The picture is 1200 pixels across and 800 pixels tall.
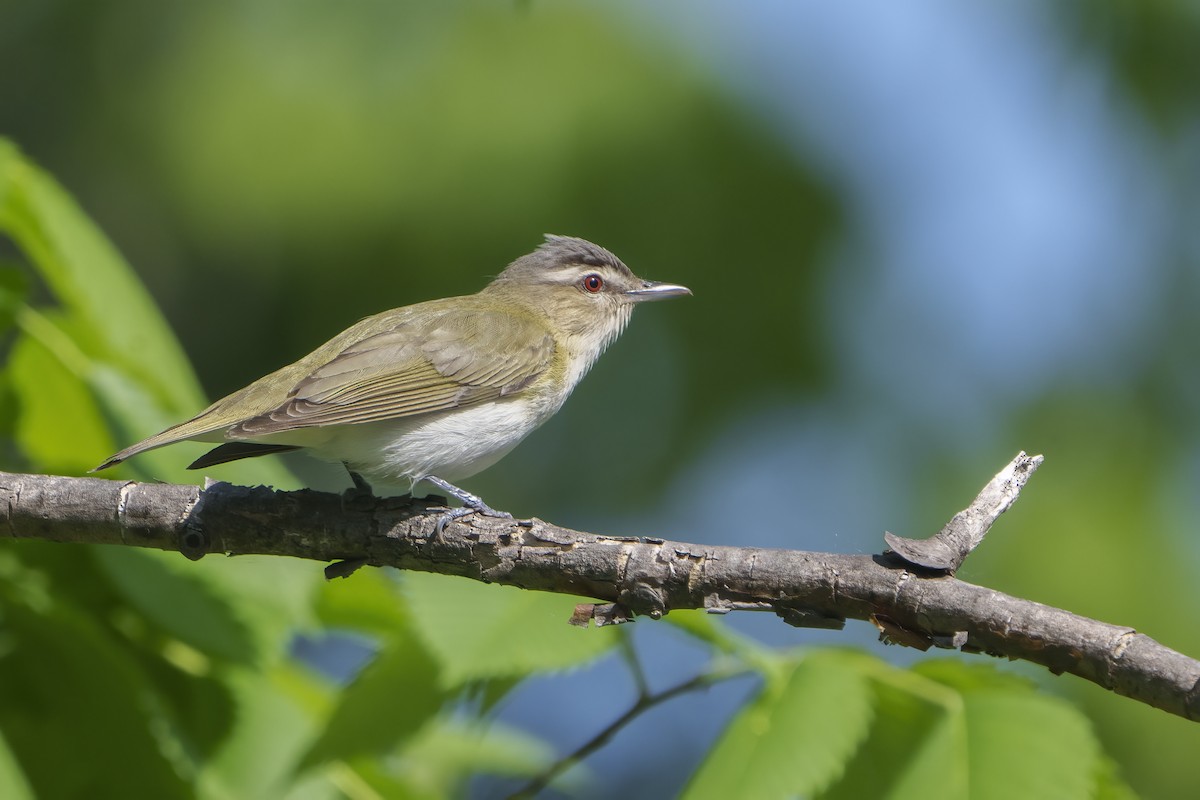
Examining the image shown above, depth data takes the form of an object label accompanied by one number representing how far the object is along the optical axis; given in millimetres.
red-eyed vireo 6680
